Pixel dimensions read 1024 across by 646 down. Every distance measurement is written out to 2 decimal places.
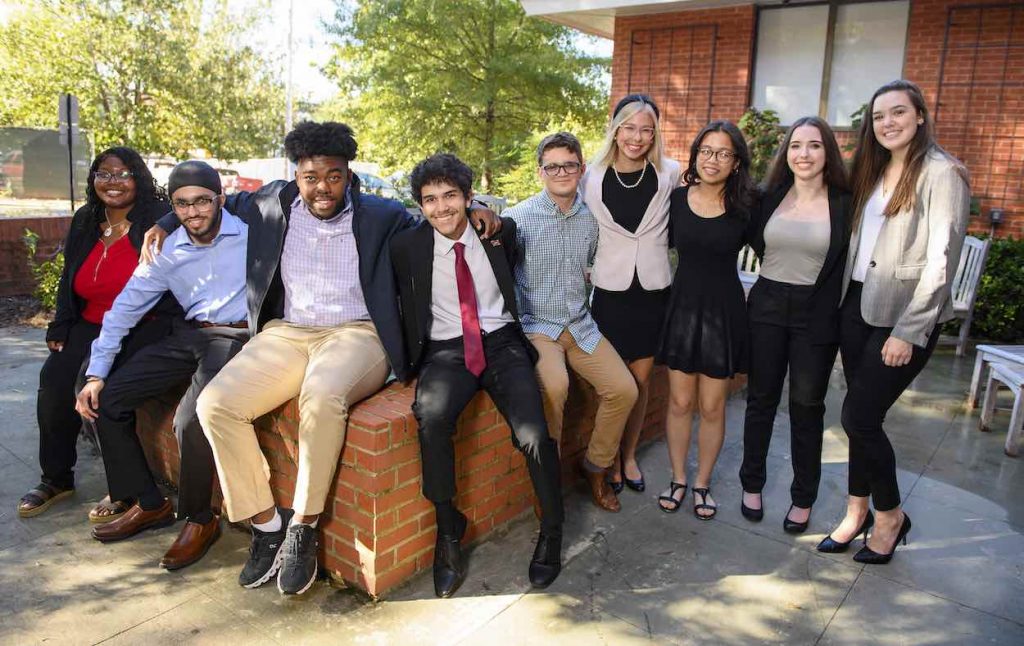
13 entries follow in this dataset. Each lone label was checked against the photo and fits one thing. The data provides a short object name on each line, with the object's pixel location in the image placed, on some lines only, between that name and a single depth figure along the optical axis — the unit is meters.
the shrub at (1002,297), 7.73
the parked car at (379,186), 18.28
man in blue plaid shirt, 3.50
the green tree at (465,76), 14.71
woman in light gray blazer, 2.95
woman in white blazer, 3.56
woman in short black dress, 3.42
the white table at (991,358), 5.03
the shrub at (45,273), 7.58
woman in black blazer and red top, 3.67
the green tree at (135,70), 17.72
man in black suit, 2.95
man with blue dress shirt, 3.33
